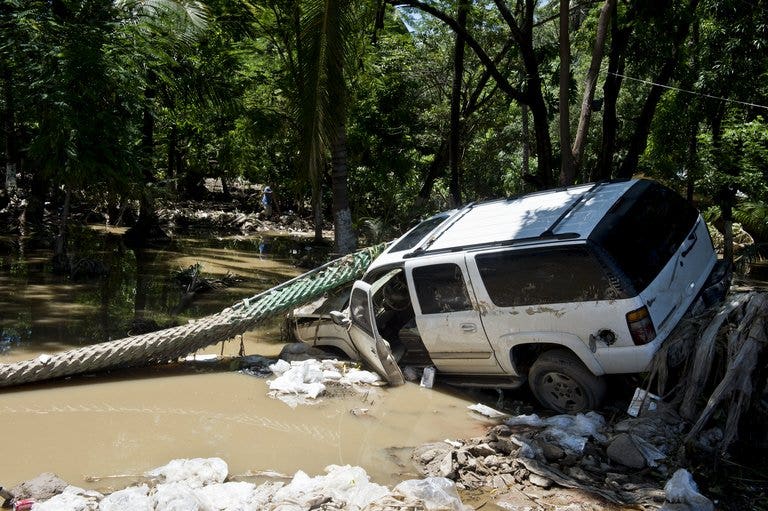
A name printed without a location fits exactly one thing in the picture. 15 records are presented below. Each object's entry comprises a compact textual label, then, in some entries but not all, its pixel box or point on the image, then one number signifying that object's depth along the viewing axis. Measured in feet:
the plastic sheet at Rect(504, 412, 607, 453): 16.79
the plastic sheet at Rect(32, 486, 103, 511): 13.60
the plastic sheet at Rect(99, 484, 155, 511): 13.34
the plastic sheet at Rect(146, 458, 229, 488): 15.33
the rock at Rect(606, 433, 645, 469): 15.70
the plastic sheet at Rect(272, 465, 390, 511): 13.93
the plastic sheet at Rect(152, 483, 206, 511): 13.14
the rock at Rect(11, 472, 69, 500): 14.35
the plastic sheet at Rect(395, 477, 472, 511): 13.60
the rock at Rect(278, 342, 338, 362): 25.95
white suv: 17.71
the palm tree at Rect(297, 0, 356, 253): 30.17
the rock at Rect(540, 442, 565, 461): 16.31
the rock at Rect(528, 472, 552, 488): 15.10
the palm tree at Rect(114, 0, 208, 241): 41.75
